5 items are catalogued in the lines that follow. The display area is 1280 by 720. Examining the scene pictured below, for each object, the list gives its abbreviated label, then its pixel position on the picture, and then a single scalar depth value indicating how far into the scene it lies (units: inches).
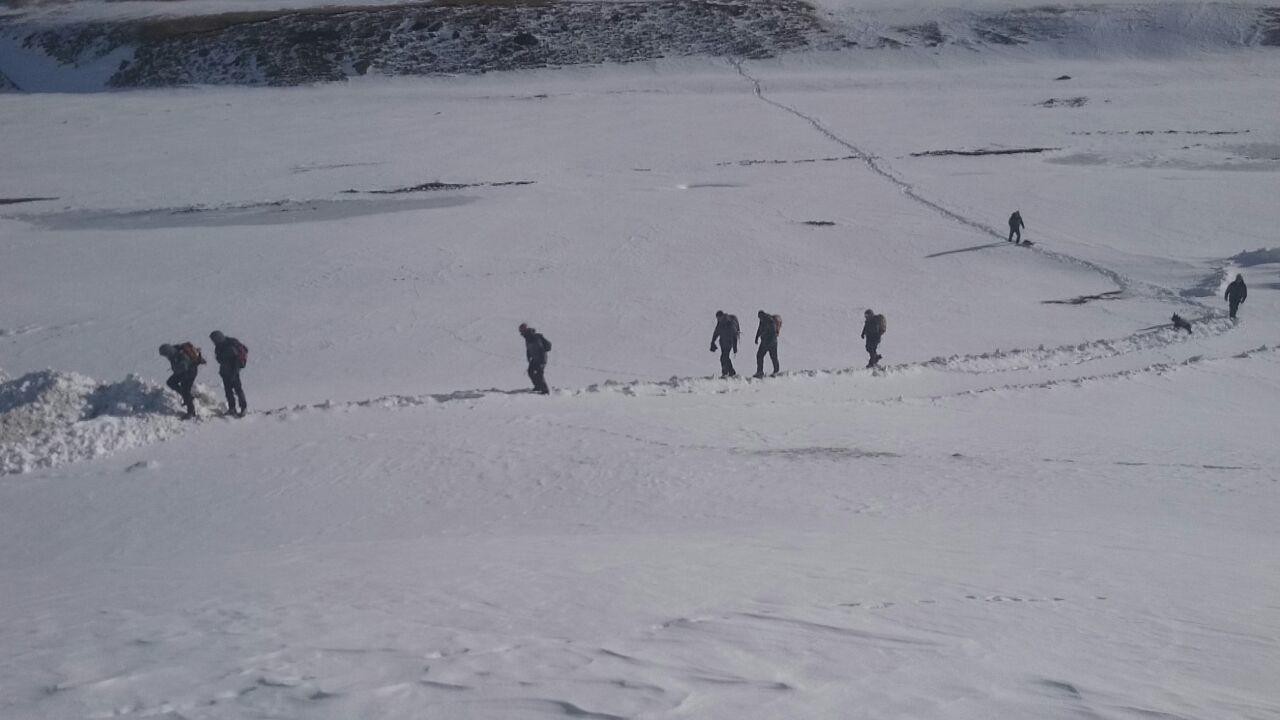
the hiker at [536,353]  558.9
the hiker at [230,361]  515.8
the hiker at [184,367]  501.4
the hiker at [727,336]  617.9
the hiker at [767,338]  619.5
